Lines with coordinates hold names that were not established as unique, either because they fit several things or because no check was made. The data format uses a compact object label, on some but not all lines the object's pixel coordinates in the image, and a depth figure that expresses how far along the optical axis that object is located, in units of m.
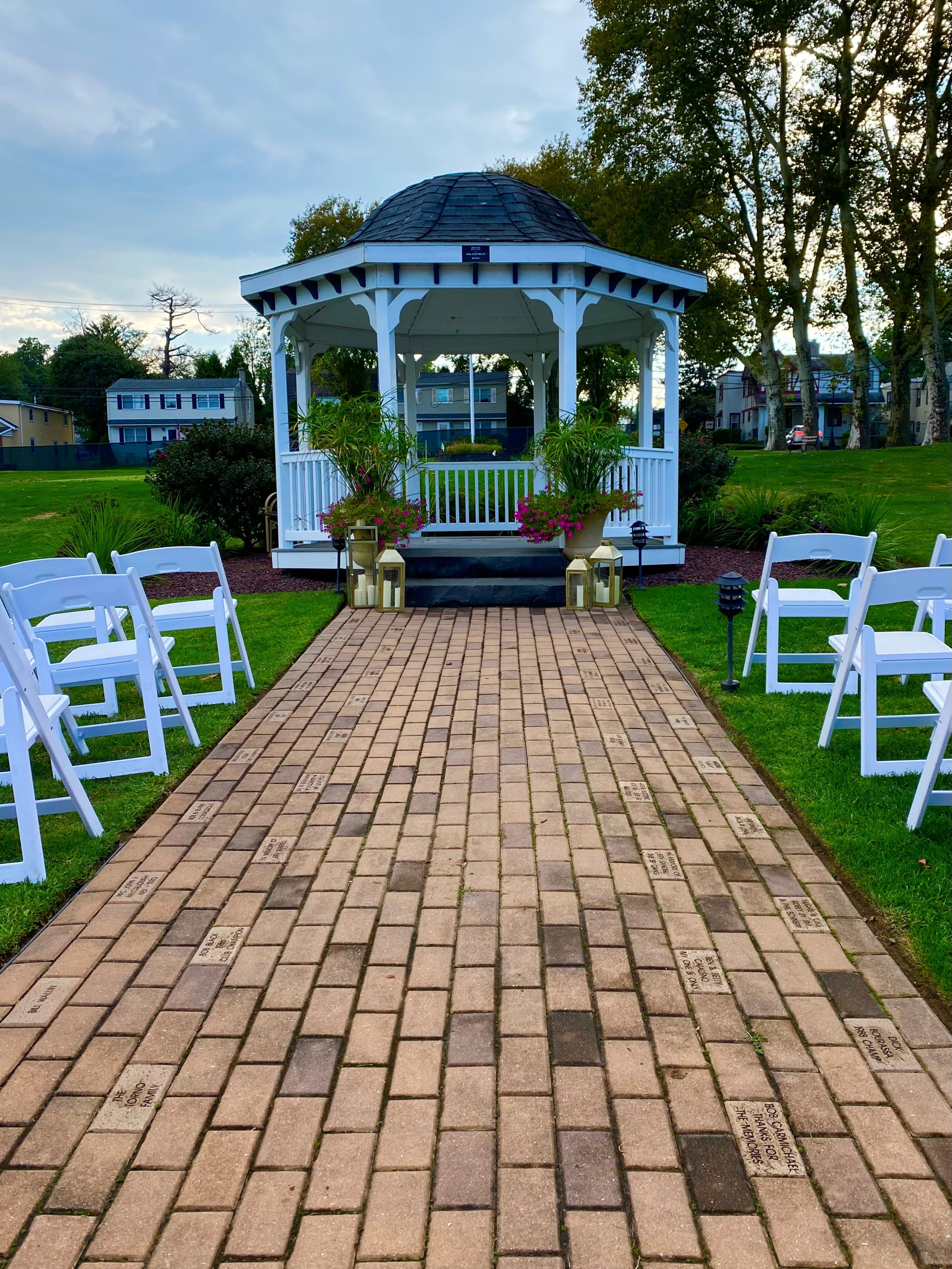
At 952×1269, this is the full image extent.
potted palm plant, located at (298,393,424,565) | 10.52
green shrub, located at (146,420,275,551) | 14.00
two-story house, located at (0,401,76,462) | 63.88
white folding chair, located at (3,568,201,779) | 4.70
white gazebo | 11.09
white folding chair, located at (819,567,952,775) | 4.24
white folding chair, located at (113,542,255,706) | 5.88
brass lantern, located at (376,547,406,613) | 10.03
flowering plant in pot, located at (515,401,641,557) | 10.48
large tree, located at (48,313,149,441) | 72.56
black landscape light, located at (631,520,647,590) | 11.04
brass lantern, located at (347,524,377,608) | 10.41
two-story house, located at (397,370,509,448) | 63.00
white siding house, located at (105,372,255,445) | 65.81
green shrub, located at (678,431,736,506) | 15.60
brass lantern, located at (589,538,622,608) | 10.15
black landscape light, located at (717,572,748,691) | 6.38
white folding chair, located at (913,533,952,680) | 5.46
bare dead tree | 69.00
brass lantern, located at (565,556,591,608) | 10.02
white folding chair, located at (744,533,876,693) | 6.11
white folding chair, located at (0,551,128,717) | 5.77
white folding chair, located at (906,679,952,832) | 3.68
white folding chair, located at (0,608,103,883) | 3.71
